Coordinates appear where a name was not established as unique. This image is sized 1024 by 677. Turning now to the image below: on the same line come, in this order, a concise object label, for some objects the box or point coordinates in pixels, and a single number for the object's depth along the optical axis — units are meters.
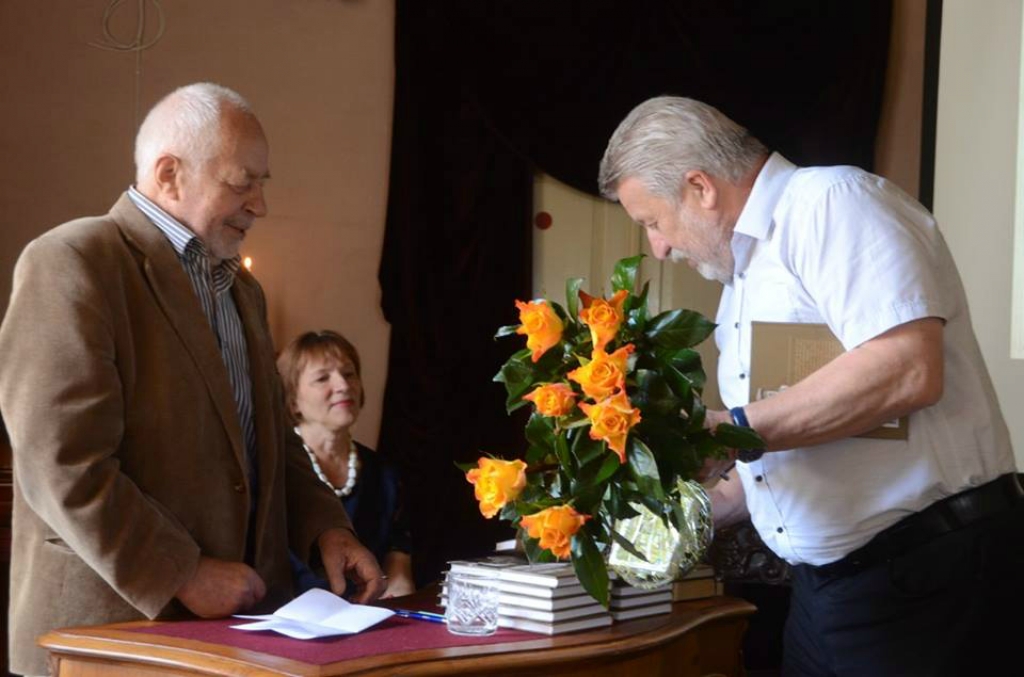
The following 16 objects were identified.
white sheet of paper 1.96
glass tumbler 2.05
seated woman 4.14
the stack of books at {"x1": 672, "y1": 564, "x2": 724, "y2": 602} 2.43
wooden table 1.76
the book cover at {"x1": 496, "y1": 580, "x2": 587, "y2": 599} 2.04
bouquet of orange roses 1.90
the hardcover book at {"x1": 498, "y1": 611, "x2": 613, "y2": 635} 2.05
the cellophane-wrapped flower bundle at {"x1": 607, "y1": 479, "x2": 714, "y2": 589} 2.10
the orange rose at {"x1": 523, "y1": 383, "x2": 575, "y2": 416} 1.91
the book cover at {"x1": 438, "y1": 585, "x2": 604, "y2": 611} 2.05
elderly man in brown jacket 2.19
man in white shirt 2.07
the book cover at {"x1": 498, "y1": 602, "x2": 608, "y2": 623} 2.05
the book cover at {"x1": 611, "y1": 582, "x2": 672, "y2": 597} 2.19
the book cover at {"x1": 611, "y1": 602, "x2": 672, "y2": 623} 2.19
